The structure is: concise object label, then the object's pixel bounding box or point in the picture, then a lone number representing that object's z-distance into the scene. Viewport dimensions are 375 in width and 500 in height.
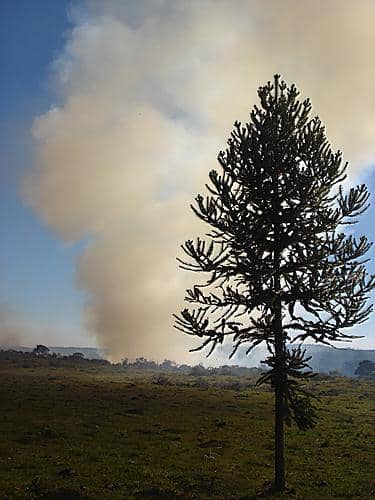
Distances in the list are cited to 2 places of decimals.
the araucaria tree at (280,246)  16.97
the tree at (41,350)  161.50
